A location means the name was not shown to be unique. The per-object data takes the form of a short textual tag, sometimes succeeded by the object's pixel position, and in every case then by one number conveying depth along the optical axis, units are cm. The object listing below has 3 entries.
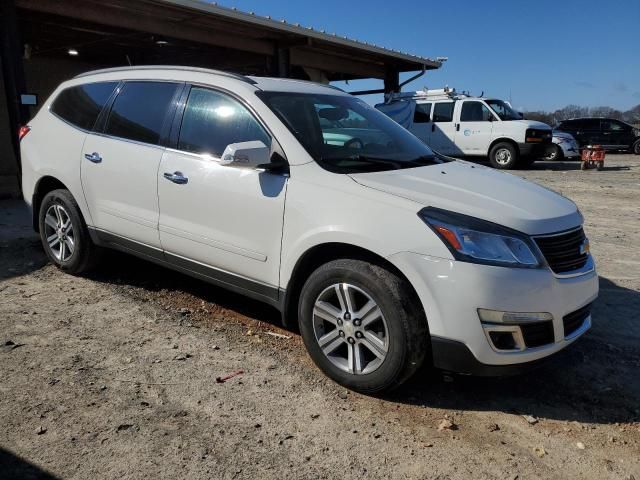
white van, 1603
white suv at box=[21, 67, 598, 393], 278
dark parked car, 2300
